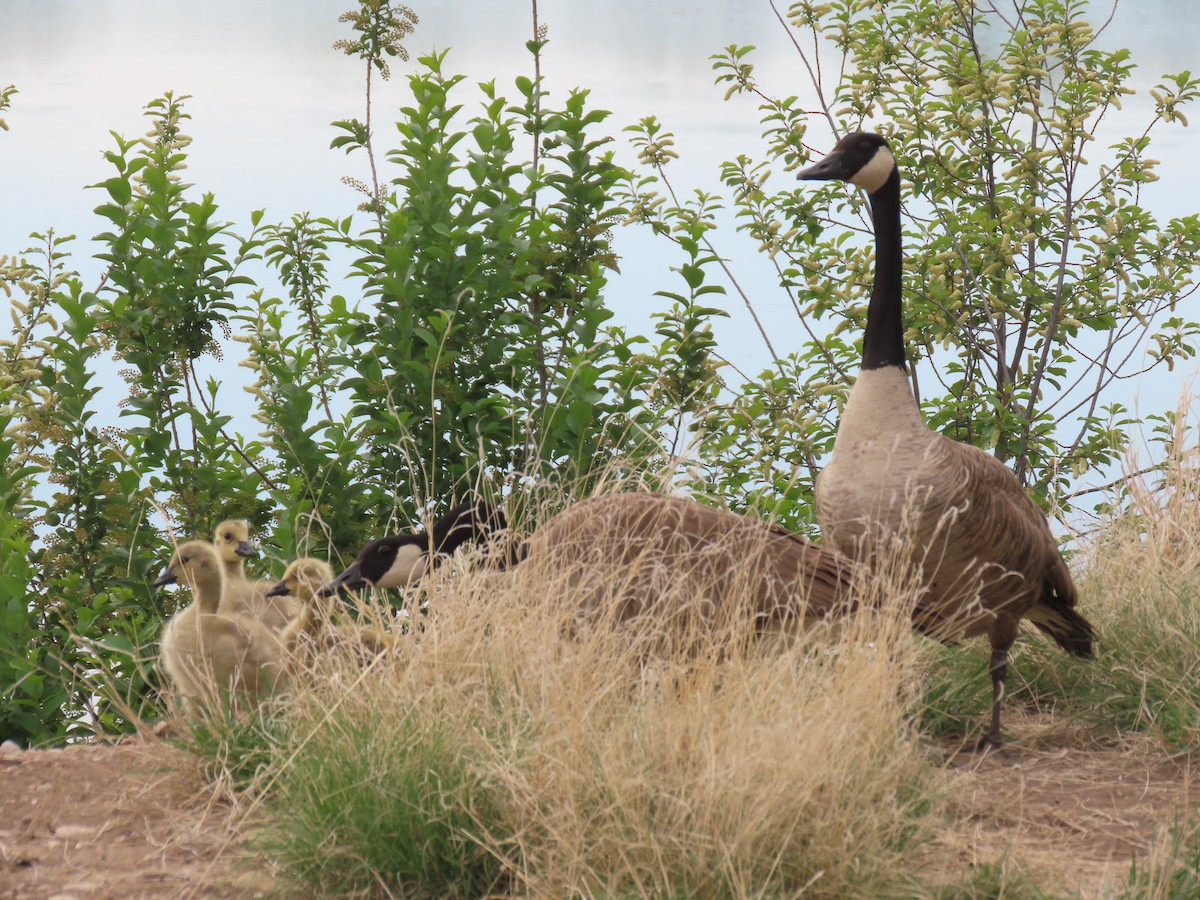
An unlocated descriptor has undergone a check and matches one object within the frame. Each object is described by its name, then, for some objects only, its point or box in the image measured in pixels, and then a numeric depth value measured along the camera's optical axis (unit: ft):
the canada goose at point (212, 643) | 34.14
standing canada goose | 33.40
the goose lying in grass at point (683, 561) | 30.81
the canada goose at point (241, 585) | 36.91
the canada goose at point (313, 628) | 30.83
